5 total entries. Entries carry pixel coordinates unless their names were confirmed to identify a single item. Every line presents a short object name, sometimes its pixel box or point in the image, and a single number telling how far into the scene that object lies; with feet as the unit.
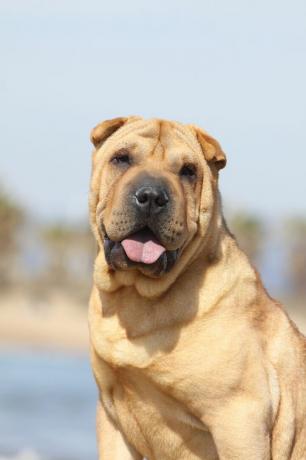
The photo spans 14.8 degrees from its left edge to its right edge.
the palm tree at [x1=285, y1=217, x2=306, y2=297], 104.99
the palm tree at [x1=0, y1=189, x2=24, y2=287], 94.53
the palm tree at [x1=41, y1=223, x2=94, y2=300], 96.53
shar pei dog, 17.49
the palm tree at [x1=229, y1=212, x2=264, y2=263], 103.04
